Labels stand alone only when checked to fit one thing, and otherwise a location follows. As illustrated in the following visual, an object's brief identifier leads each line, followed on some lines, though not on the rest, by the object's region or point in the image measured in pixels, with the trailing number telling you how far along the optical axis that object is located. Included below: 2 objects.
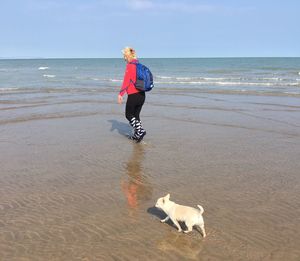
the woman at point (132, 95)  8.44
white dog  4.22
